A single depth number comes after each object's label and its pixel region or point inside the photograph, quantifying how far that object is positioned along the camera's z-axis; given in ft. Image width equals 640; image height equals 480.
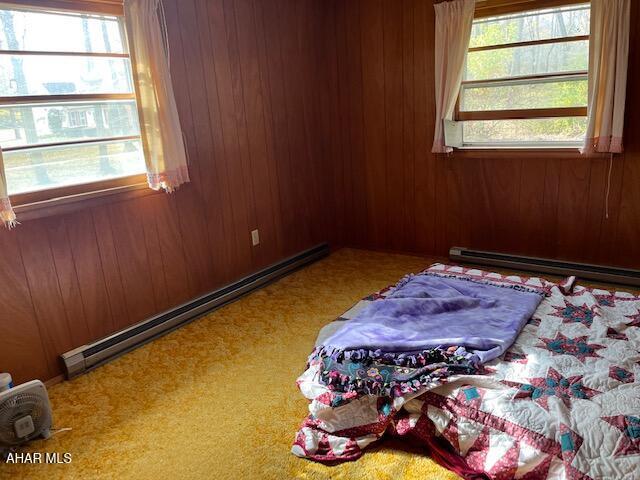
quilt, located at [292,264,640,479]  5.06
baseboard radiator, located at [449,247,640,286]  10.69
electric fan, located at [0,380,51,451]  6.55
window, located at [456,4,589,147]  10.53
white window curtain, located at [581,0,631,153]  9.68
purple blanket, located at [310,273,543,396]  6.35
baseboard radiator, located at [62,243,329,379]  8.61
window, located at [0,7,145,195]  7.80
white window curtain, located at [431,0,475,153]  11.19
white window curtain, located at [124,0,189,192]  8.84
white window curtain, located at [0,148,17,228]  7.25
